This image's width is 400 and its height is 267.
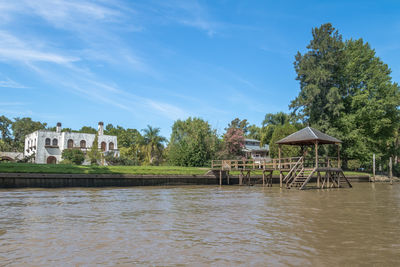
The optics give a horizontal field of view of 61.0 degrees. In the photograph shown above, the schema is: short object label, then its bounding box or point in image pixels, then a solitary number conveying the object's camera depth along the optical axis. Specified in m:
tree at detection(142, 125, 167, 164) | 52.56
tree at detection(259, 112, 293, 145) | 68.83
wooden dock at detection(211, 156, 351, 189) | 27.68
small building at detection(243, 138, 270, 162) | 60.73
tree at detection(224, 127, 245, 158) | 48.84
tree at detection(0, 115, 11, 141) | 70.31
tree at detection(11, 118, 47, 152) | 72.12
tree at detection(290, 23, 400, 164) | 44.44
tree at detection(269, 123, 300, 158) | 47.31
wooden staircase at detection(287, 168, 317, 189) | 27.39
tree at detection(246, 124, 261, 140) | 76.56
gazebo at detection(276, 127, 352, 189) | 27.27
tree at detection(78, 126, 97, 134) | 84.56
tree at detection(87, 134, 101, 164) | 46.00
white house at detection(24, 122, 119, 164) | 50.56
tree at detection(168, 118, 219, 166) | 41.94
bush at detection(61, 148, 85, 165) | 45.48
